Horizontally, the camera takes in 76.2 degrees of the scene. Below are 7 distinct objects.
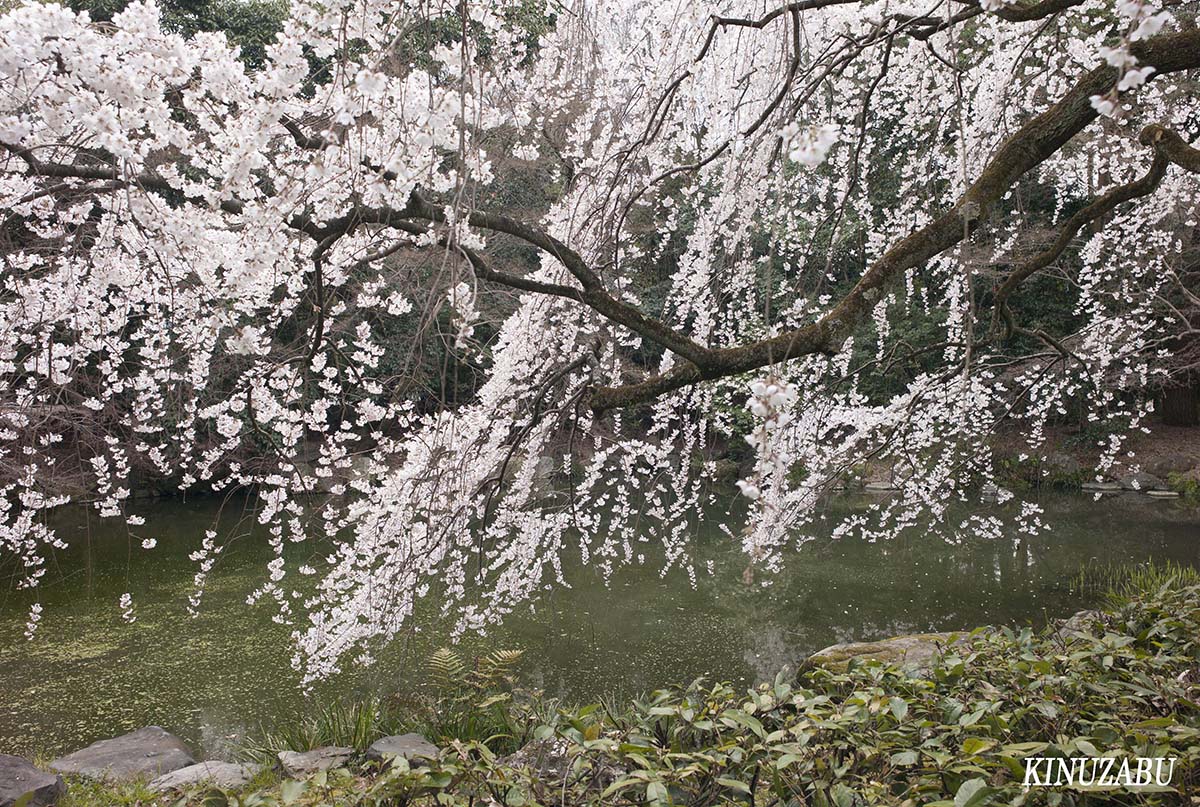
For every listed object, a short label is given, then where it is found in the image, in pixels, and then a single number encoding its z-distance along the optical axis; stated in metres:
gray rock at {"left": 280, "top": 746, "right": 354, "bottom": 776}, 2.98
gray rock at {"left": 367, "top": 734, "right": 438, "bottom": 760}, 3.00
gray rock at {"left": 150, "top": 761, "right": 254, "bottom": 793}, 2.91
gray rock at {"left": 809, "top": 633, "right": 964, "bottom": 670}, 3.65
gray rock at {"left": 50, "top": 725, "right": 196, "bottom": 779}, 3.15
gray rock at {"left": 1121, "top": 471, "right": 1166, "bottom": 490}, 9.00
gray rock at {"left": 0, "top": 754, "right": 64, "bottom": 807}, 2.51
